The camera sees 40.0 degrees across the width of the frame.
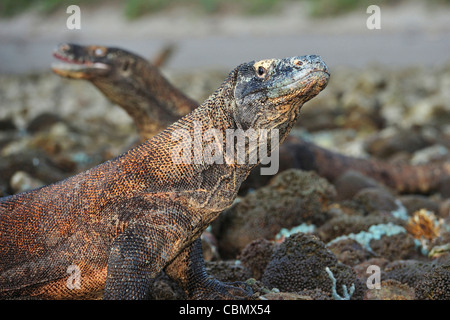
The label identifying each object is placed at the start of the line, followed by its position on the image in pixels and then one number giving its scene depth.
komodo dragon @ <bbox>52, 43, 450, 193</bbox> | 6.82
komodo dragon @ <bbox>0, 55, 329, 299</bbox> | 3.35
